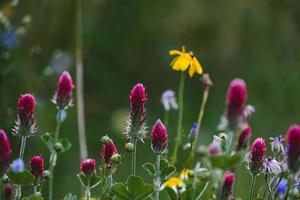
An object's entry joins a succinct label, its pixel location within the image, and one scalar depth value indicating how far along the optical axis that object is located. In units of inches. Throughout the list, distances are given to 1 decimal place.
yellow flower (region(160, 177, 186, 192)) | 61.2
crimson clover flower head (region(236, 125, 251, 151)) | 60.9
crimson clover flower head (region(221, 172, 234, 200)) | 62.2
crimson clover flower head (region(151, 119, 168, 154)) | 63.0
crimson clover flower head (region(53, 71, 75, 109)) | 63.7
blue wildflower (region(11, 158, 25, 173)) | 59.5
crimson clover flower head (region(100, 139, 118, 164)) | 63.7
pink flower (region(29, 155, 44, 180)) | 62.5
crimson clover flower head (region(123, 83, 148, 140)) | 63.9
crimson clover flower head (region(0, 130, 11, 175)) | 60.6
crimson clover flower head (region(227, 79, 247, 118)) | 59.0
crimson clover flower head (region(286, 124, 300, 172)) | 59.6
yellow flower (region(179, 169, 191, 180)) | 62.2
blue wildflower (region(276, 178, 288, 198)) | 62.3
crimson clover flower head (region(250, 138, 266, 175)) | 63.0
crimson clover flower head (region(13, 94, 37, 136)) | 63.0
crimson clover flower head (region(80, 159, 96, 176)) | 62.8
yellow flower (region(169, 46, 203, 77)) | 65.8
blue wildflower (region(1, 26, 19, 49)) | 83.9
